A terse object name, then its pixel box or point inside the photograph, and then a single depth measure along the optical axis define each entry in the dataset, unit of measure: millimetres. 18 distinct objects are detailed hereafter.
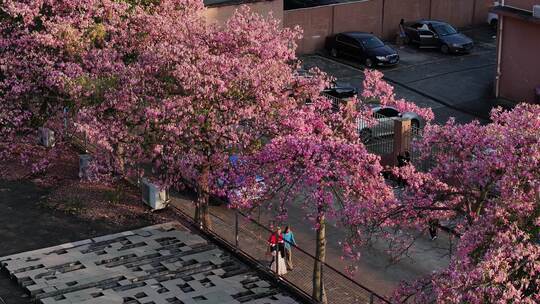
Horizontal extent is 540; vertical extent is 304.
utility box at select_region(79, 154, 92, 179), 32844
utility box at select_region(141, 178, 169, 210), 30562
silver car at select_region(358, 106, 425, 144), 33531
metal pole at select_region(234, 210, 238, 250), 27219
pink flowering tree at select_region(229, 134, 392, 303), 23094
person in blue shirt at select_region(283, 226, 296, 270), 26781
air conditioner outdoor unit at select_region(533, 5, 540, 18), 42156
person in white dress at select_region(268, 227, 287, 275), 26141
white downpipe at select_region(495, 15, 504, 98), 44531
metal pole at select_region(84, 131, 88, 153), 35588
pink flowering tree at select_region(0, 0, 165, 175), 31359
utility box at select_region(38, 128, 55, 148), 35000
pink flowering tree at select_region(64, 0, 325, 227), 26328
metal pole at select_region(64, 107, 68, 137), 32350
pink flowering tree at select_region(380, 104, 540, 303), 16703
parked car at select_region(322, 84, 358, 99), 43531
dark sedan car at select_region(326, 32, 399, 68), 50188
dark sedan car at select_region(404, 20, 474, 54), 52938
